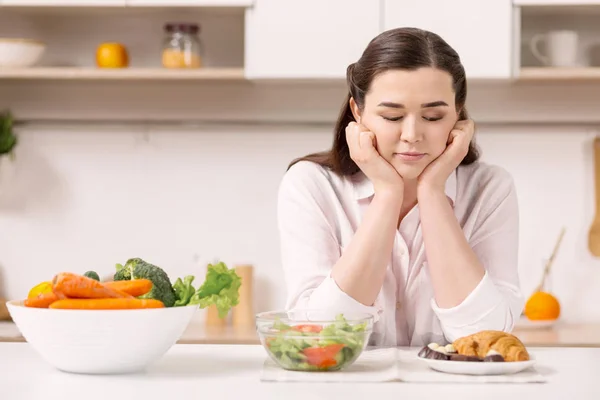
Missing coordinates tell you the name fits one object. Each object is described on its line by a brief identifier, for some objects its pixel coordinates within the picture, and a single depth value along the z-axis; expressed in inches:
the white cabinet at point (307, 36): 101.4
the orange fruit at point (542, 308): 104.0
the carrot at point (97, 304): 44.6
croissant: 46.1
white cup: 103.5
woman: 60.5
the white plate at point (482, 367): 44.9
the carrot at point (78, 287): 44.6
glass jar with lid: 104.5
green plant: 111.7
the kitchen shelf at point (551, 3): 100.7
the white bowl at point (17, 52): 104.6
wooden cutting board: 109.7
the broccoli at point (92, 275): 48.1
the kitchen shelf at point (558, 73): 101.1
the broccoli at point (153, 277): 47.4
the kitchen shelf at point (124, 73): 102.7
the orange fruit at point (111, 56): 106.0
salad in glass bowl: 44.6
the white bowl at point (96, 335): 44.3
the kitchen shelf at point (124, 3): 102.7
